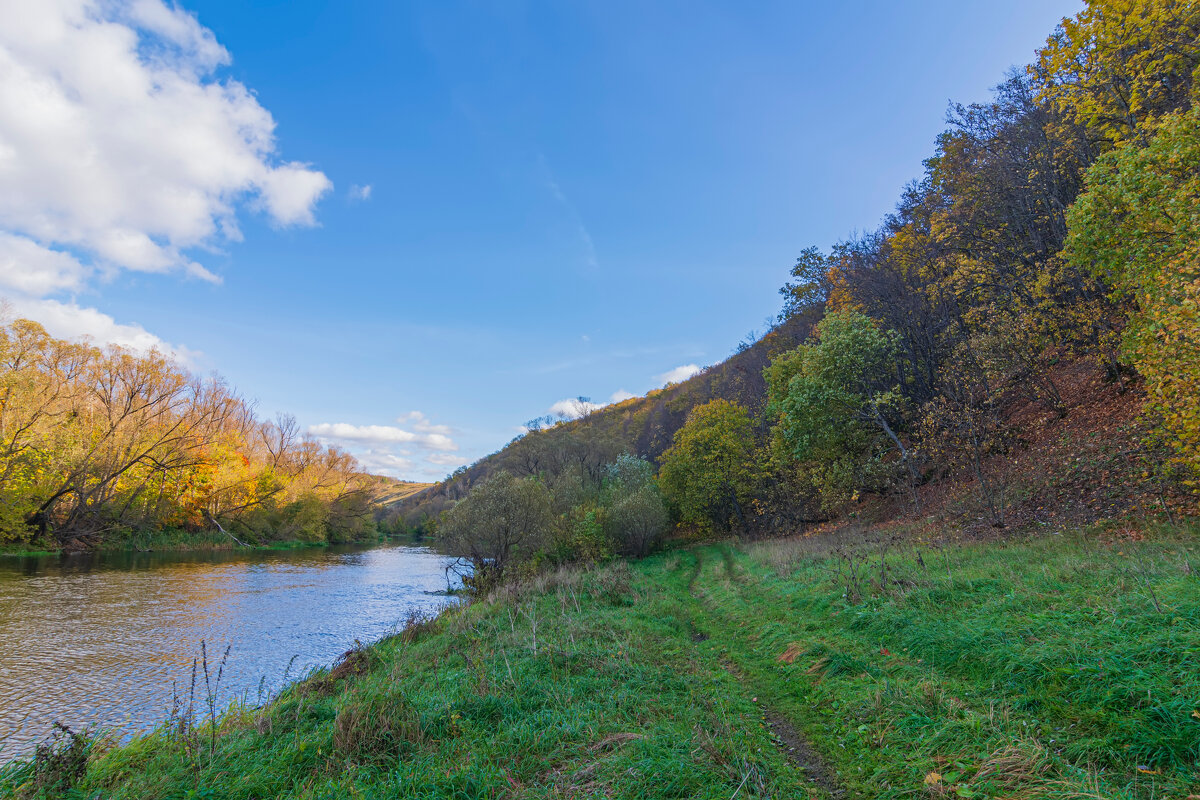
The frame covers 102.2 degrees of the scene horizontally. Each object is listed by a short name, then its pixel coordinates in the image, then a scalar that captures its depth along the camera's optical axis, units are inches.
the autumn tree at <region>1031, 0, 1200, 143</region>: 529.0
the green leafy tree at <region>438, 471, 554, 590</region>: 1051.3
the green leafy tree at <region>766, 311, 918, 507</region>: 959.6
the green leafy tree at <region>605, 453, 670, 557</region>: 1413.6
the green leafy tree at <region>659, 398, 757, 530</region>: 1590.8
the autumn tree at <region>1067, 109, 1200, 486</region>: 362.6
